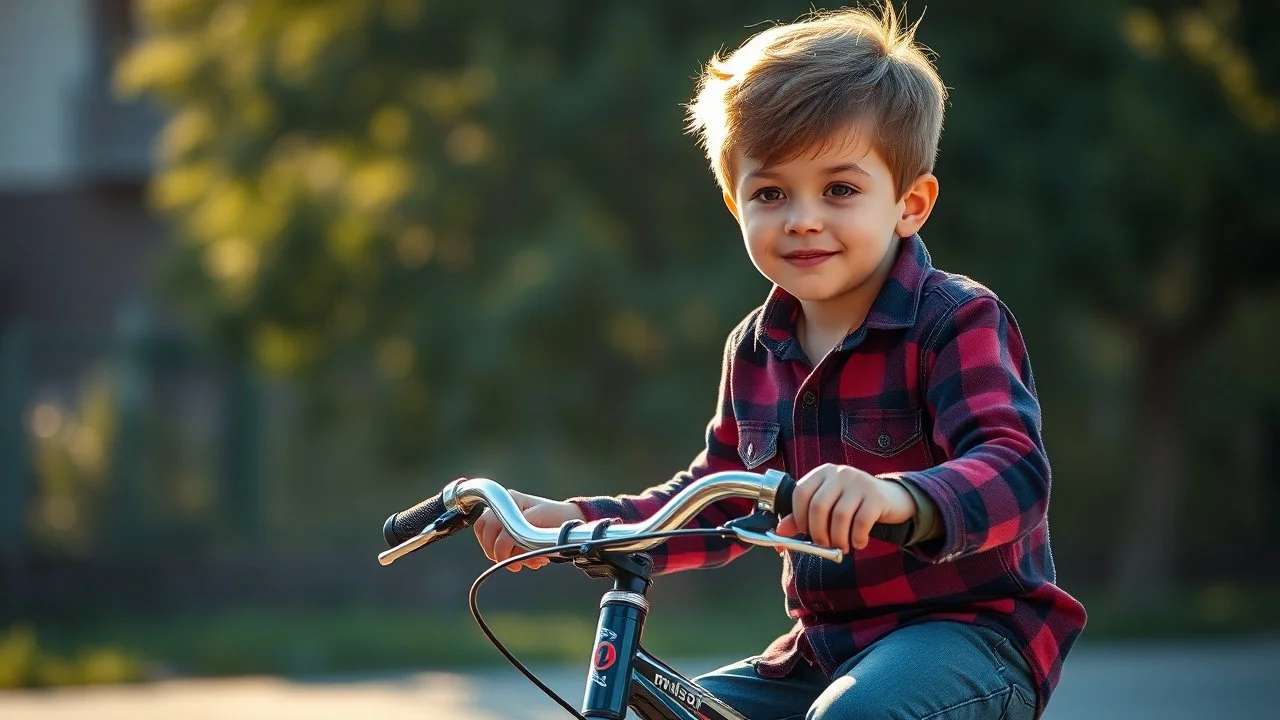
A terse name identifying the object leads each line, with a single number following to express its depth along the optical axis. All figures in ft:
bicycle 12.90
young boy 15.01
